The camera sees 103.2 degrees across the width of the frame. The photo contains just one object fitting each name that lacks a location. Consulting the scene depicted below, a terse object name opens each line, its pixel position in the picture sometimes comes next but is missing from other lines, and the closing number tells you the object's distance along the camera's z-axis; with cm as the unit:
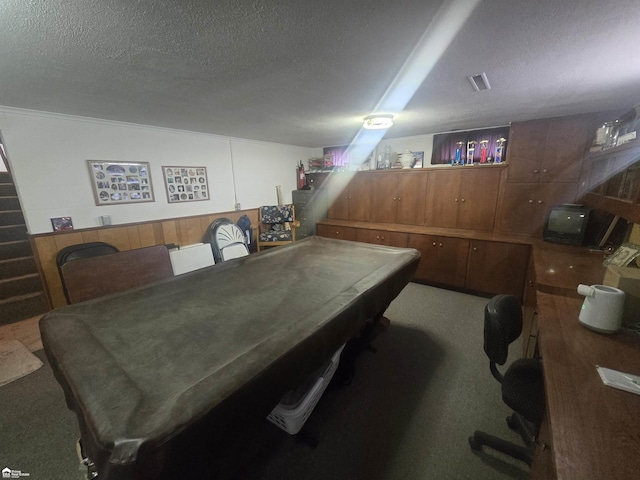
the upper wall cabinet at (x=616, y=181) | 156
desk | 71
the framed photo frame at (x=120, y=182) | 295
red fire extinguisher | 541
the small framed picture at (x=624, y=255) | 169
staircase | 281
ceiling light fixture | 273
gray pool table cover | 73
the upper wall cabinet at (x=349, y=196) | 457
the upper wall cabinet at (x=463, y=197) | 345
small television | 271
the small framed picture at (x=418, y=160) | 419
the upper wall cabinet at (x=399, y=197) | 400
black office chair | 122
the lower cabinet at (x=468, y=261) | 312
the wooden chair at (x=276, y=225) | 458
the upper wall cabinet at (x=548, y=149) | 286
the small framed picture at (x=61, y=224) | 273
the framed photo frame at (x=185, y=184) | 355
